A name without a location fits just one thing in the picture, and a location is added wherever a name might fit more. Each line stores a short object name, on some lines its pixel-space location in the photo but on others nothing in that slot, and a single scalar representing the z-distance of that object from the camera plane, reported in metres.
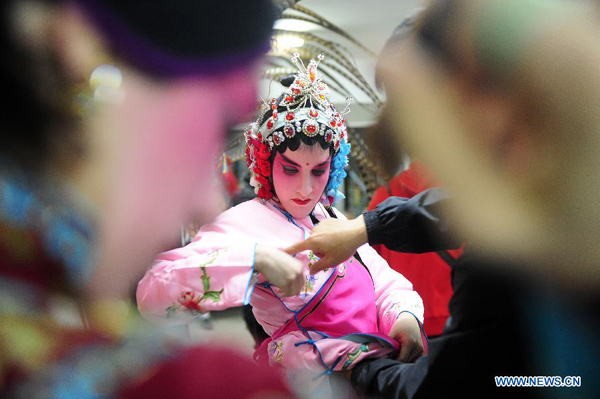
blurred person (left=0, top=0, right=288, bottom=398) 0.64
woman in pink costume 0.92
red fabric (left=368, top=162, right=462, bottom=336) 0.85
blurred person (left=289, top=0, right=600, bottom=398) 0.74
